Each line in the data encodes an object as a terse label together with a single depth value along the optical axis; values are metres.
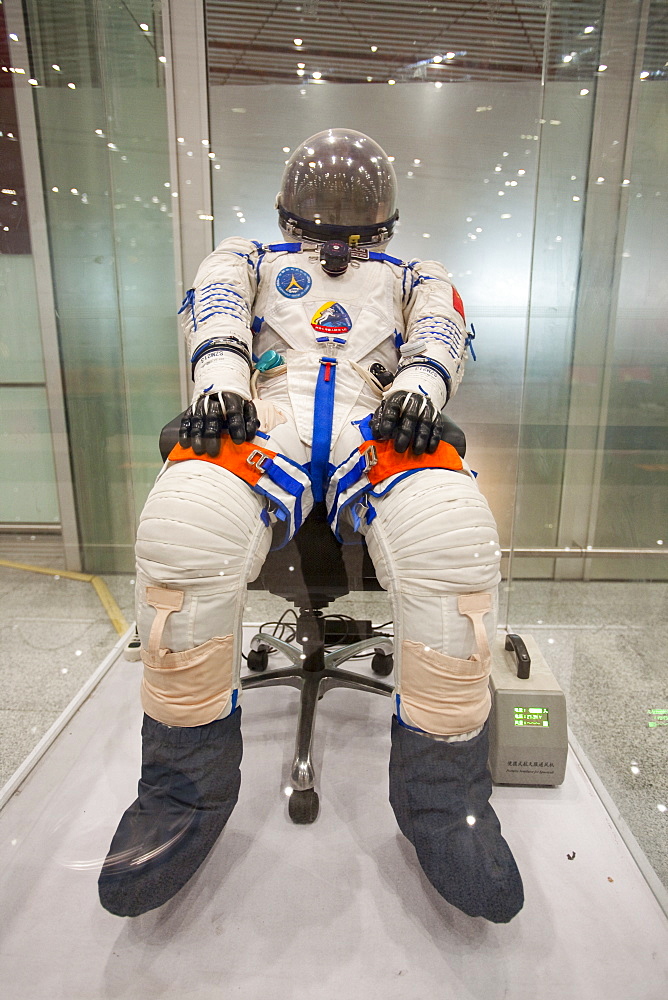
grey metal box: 1.19
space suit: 0.88
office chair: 1.15
